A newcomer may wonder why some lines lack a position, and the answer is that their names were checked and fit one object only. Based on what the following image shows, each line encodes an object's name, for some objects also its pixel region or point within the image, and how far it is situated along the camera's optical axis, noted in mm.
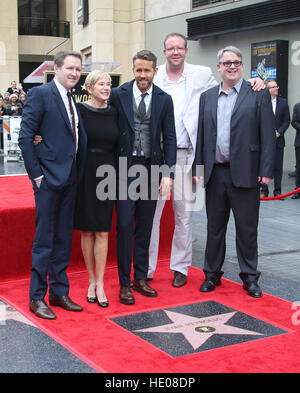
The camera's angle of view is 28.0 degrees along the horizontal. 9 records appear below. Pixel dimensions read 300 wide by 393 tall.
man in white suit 5301
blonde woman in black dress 4652
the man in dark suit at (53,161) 4359
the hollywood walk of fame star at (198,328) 4089
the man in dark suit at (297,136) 10750
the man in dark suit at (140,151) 4805
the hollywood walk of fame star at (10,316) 4383
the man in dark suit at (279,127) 10594
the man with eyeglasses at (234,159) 4918
